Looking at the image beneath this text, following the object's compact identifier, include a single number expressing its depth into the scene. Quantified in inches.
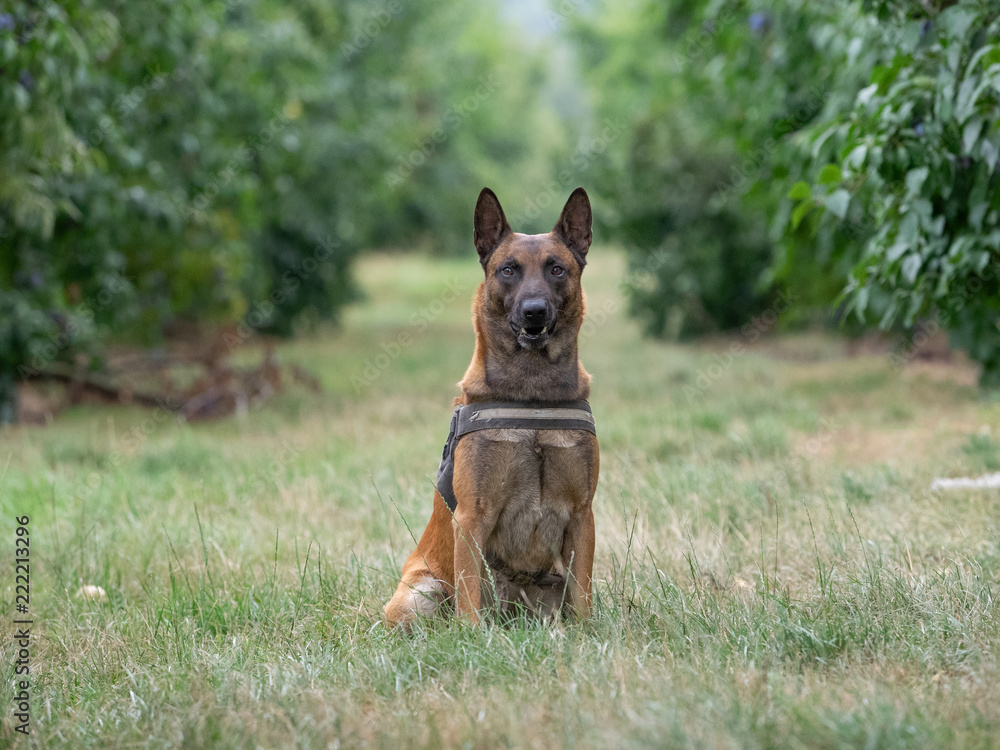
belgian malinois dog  267.7
